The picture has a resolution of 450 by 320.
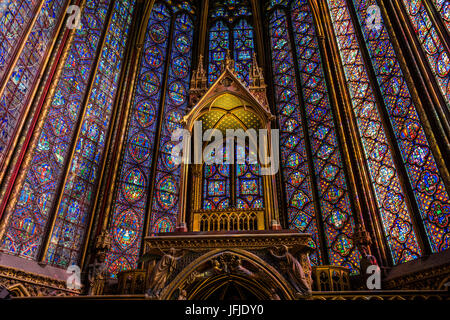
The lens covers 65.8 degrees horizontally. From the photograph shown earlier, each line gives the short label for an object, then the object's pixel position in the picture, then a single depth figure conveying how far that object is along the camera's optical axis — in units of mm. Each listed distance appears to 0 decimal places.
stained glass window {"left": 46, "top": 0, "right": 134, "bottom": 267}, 8664
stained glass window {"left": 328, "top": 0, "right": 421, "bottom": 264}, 7516
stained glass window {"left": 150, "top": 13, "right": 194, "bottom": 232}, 10645
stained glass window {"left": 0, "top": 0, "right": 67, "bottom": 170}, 7617
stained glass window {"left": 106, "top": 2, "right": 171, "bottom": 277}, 9602
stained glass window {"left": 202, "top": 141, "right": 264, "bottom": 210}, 10859
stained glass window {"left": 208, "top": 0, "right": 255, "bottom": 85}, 13719
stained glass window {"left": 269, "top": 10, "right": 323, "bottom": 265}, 10008
